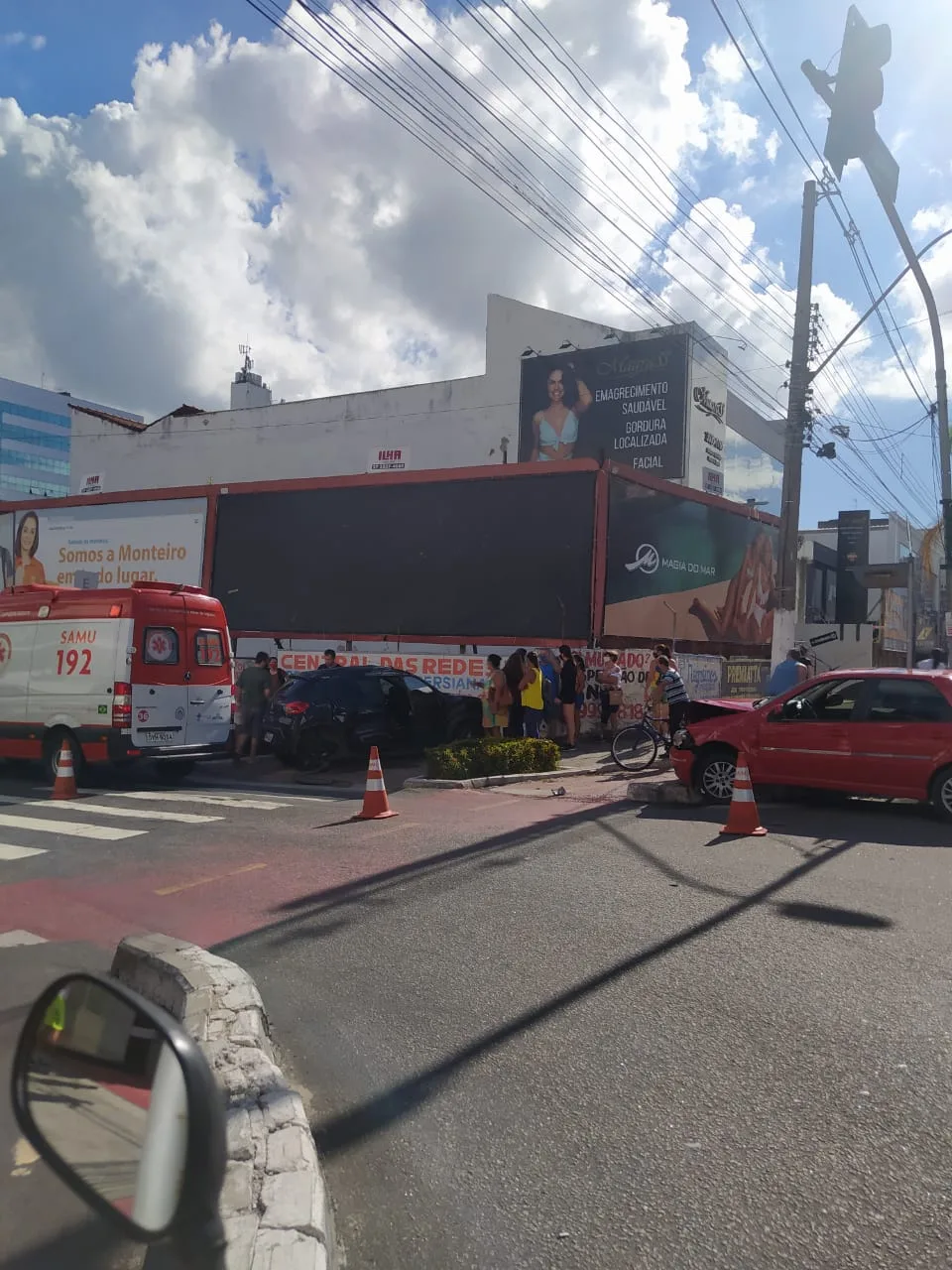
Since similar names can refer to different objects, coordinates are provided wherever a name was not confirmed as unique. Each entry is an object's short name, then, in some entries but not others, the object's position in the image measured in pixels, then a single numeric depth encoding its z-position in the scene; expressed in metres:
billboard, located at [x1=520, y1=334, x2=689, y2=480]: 35.12
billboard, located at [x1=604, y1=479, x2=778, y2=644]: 18.86
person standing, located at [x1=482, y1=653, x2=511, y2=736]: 15.18
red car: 9.52
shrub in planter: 12.36
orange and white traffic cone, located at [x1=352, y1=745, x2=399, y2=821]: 10.16
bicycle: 14.02
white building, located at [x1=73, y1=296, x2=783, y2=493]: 37.94
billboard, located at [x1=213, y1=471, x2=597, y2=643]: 18.47
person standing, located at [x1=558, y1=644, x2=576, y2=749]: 16.11
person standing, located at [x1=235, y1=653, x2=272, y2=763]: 16.22
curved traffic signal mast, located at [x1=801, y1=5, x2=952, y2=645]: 13.77
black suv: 14.41
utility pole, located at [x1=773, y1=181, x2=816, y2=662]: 15.48
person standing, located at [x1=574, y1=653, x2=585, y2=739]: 16.73
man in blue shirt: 13.30
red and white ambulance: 12.38
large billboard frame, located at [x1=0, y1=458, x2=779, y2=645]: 18.12
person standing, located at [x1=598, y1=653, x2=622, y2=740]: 17.12
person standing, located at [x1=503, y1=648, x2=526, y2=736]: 15.16
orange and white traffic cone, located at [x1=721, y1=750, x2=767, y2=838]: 8.94
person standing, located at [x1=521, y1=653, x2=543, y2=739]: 15.11
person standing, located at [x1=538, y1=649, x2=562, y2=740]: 16.78
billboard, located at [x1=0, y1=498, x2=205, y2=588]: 23.95
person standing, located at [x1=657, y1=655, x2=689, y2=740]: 13.48
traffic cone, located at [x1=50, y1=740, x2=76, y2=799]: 11.90
